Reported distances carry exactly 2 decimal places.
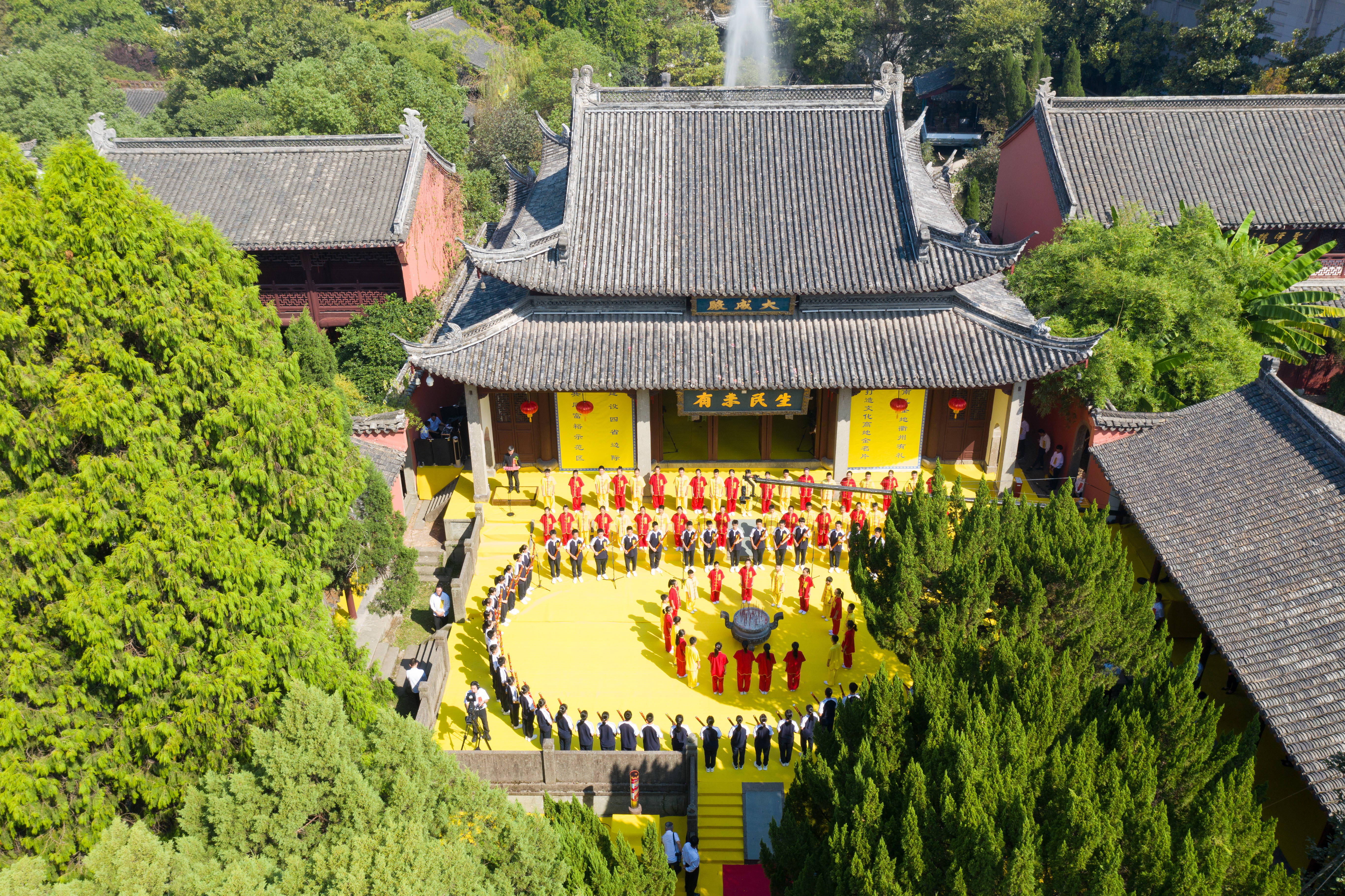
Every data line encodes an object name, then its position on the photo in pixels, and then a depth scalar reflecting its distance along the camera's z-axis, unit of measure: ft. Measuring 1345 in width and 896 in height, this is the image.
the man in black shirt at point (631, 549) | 70.28
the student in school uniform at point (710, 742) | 54.13
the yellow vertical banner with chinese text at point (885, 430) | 78.43
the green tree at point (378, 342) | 89.86
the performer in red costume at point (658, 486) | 75.56
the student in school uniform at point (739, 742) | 53.62
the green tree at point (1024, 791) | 32.76
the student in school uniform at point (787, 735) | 54.19
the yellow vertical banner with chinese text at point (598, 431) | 78.59
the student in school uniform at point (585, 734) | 54.75
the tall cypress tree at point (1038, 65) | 158.92
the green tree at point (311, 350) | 76.48
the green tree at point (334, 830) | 27.71
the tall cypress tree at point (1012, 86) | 158.20
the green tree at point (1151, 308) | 73.26
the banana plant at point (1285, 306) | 76.64
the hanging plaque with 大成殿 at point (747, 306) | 76.28
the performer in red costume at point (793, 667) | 58.54
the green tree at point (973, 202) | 124.67
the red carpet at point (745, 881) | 49.80
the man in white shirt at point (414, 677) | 58.90
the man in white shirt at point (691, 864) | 48.85
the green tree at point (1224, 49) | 144.36
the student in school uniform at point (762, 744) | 55.16
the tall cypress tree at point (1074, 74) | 156.87
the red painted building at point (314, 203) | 95.14
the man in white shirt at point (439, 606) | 66.08
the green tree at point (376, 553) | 57.00
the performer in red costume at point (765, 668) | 59.06
